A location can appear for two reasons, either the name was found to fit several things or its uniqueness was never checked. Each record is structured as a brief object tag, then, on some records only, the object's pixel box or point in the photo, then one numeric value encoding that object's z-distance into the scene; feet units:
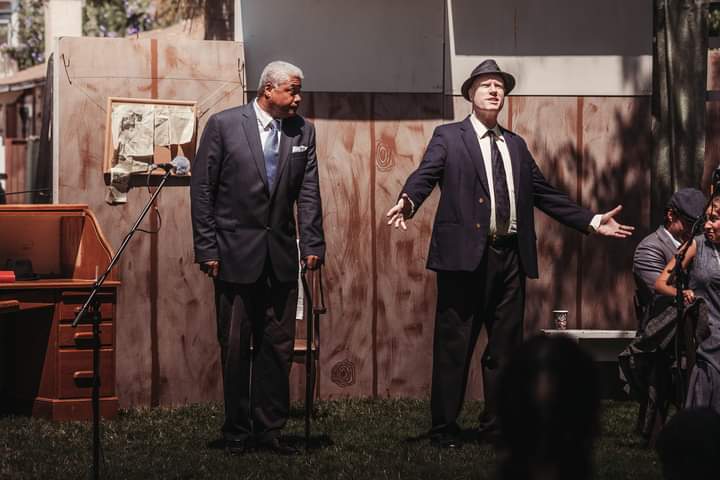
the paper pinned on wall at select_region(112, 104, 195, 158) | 47.82
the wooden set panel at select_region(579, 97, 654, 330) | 51.16
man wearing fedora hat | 40.39
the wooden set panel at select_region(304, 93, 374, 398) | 49.93
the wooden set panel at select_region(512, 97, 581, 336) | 50.75
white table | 49.93
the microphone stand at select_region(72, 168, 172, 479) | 32.26
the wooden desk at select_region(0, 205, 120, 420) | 45.70
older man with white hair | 39.18
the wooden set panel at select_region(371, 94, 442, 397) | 50.11
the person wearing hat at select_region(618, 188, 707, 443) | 41.22
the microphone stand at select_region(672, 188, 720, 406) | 36.80
